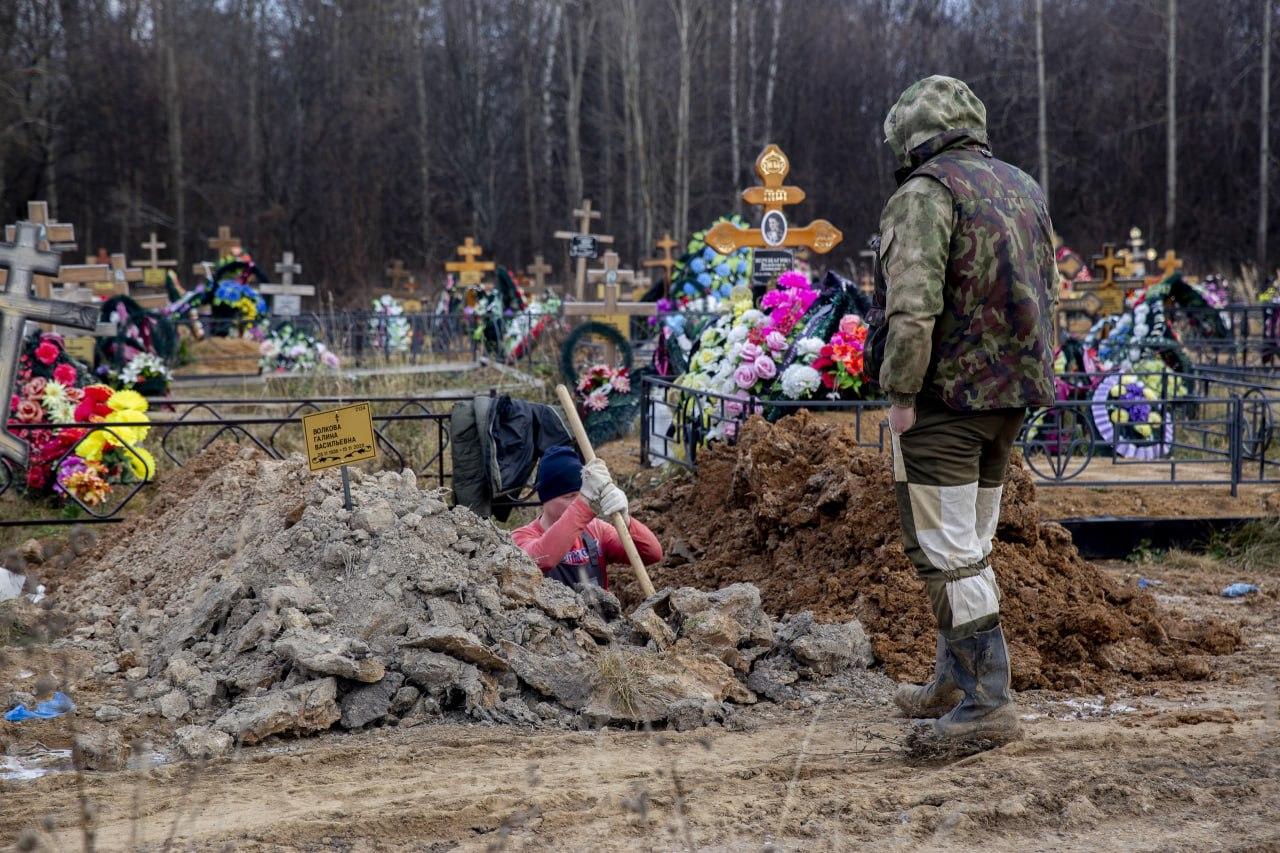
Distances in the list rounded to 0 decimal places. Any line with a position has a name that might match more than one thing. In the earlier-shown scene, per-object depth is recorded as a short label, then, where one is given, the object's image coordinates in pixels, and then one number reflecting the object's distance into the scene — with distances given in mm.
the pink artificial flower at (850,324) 8781
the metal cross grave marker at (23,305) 6324
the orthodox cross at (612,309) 16031
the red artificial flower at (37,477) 9297
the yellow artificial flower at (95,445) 9328
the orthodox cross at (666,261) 21784
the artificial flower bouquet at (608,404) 11258
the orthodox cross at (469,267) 23500
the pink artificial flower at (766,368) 8875
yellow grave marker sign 5133
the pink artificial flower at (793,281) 9688
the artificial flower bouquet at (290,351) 16156
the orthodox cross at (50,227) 14742
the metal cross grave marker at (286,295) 22750
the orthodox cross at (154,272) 25425
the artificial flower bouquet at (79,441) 9164
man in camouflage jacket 3871
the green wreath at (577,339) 13906
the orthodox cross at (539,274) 24062
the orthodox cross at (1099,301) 17031
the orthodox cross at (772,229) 12273
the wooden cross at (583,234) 19938
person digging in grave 5324
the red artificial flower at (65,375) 10413
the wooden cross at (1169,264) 21609
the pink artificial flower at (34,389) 9977
